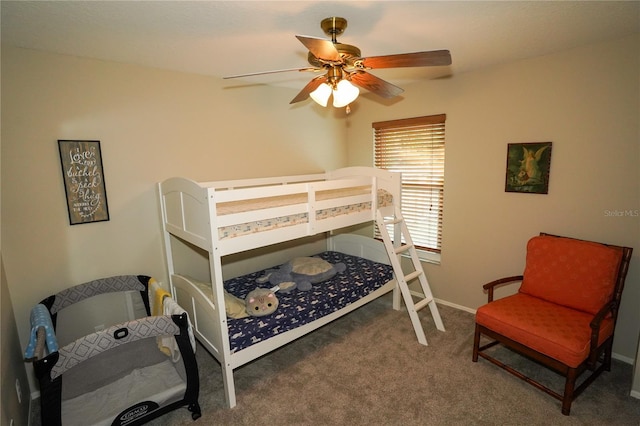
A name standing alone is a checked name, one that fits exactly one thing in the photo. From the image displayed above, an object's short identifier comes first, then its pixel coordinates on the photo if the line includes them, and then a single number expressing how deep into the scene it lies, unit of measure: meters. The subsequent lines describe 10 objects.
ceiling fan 1.56
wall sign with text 2.31
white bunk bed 2.07
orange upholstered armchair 2.04
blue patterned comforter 2.27
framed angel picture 2.70
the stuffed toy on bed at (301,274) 2.93
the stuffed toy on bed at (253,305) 2.41
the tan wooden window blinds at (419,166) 3.45
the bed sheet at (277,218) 2.08
